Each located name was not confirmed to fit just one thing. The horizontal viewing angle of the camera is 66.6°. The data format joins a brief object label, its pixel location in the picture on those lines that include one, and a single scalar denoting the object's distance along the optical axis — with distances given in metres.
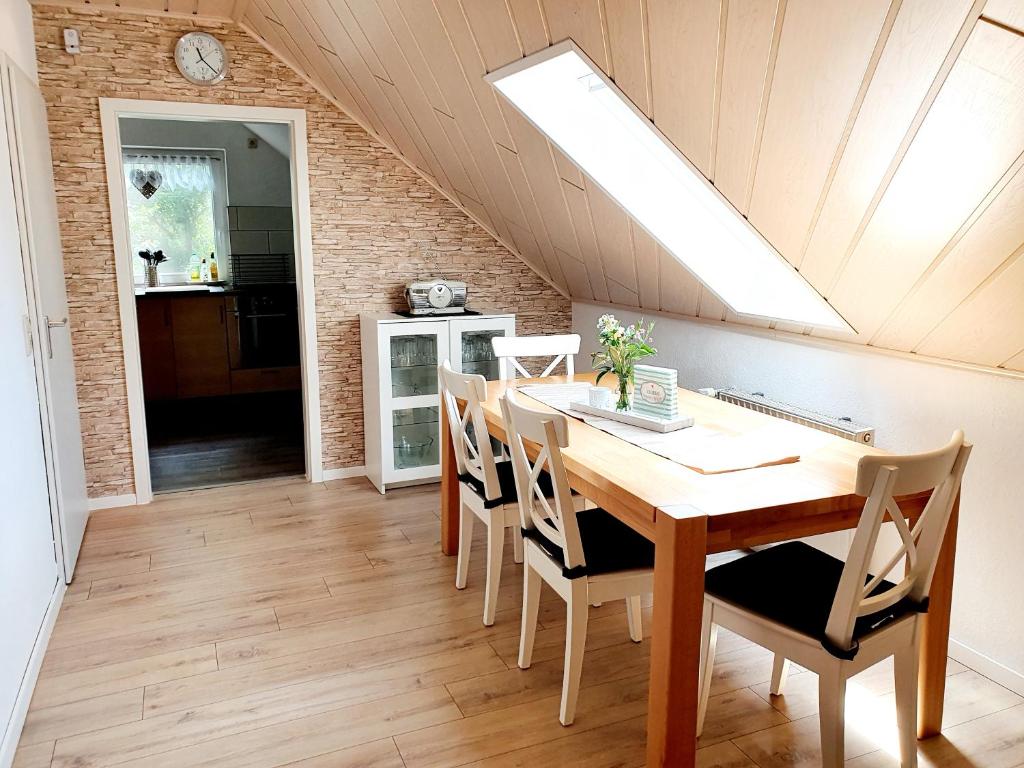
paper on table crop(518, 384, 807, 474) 2.15
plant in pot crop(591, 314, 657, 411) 2.58
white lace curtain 6.48
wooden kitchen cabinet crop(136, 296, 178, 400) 5.94
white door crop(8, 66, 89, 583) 2.91
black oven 6.27
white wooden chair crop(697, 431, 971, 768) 1.66
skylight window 2.94
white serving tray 2.51
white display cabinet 4.06
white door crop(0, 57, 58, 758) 2.18
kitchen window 6.54
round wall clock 3.75
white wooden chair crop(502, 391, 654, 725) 2.07
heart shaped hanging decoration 6.50
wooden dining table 1.77
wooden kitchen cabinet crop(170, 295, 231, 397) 6.07
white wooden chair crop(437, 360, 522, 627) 2.69
